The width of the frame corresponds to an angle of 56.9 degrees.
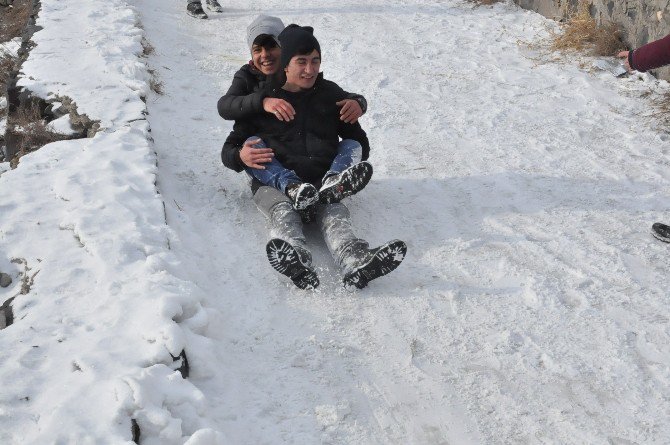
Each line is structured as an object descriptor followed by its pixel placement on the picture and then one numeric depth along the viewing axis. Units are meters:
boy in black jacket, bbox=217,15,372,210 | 3.26
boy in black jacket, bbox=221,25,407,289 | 3.18
